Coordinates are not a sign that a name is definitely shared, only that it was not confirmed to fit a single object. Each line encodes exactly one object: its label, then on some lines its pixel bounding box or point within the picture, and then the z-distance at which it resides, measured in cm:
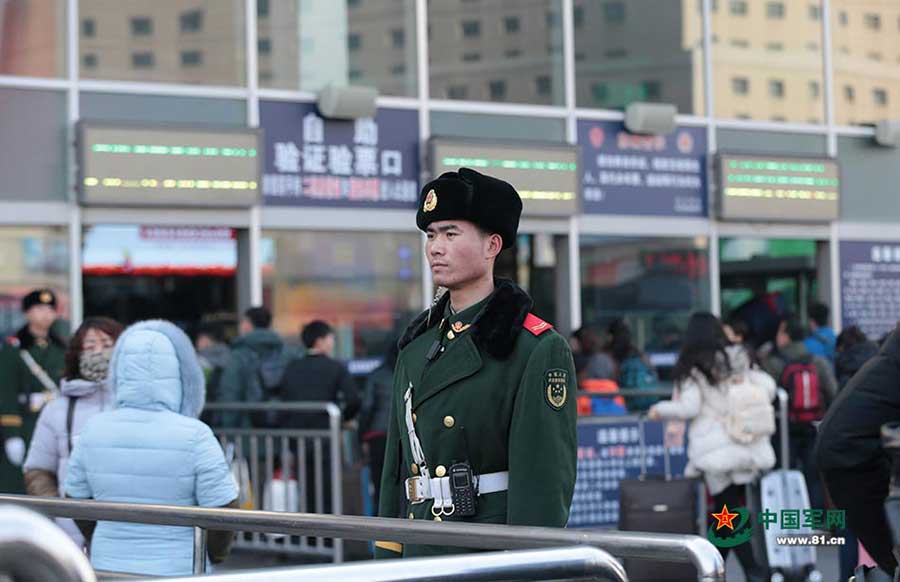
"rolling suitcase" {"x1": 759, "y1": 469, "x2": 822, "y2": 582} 1429
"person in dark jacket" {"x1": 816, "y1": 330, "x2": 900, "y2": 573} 587
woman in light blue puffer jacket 782
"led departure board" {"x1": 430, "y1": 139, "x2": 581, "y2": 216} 2189
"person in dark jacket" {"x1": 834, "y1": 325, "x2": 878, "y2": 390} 1744
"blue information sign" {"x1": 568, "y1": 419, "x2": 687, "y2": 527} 1642
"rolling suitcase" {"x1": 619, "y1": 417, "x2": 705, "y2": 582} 1482
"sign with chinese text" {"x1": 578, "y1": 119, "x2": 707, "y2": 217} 2327
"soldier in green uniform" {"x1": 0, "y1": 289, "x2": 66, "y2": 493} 1437
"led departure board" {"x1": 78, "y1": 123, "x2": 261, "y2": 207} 1899
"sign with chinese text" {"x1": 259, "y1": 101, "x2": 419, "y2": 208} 2067
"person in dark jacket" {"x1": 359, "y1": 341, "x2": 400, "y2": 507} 1633
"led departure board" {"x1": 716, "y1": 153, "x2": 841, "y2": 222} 2427
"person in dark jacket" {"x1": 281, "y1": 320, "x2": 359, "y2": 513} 1706
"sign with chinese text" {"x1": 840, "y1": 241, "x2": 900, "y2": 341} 2577
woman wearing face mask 1016
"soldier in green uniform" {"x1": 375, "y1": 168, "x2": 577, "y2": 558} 589
